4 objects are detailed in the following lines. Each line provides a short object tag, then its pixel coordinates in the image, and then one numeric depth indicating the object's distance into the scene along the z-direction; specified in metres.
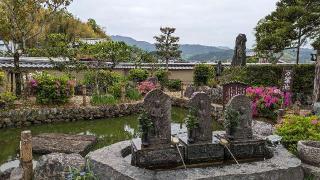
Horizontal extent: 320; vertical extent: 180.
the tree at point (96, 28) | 54.36
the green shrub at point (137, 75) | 23.00
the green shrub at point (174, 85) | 23.47
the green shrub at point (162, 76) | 23.64
